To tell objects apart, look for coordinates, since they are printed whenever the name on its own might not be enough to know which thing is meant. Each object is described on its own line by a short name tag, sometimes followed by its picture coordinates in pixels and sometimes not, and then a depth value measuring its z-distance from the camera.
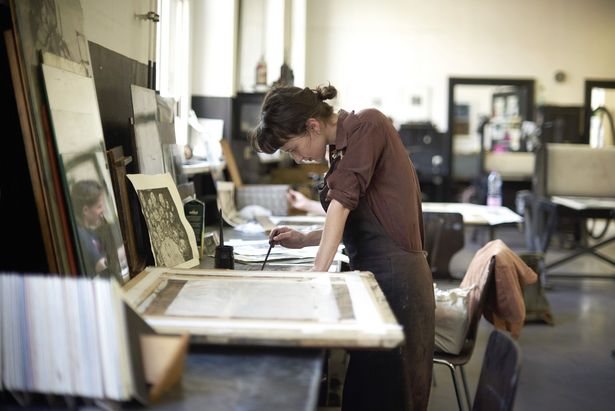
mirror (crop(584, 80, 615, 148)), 12.15
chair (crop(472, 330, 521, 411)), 1.66
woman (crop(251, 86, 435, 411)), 2.41
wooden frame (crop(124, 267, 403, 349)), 1.53
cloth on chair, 3.11
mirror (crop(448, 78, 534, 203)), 12.05
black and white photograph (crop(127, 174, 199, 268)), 2.51
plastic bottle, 10.82
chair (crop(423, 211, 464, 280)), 5.72
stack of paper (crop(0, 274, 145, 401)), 1.24
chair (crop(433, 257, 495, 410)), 3.12
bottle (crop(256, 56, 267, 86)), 7.27
